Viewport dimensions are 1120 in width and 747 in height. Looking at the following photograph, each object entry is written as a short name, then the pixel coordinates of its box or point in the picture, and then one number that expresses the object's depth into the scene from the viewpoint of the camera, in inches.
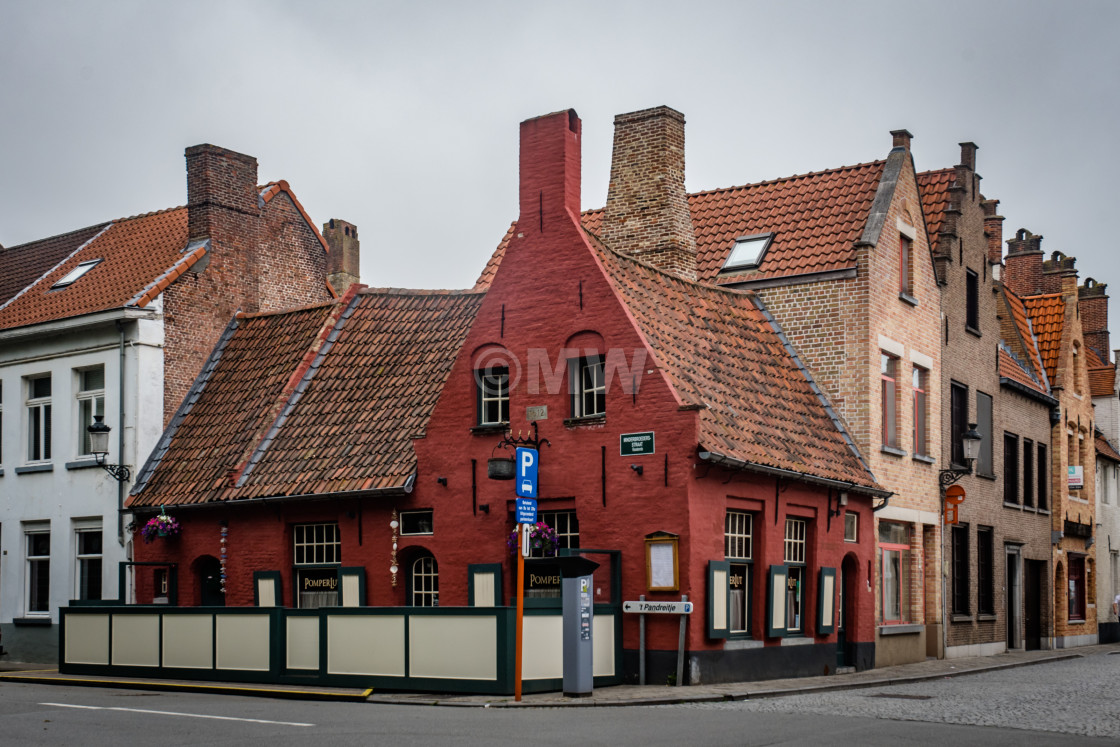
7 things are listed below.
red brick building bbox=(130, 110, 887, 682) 773.3
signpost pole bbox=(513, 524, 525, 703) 668.1
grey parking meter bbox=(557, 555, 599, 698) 676.1
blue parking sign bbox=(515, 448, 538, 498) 722.8
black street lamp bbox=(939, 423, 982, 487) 1053.8
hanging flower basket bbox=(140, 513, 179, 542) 970.7
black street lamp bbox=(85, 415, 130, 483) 987.9
